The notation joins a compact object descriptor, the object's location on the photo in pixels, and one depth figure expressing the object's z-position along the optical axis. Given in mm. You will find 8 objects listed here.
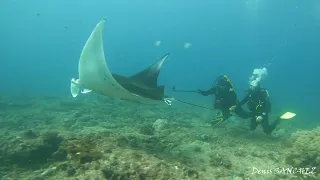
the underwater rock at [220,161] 5835
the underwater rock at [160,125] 9420
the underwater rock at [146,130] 8266
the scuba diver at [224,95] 9789
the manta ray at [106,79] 4936
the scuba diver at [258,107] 9766
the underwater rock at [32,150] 5750
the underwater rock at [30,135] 6789
